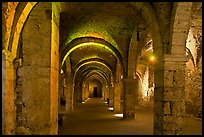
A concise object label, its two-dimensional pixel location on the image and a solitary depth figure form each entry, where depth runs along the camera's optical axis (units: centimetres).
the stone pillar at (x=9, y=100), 389
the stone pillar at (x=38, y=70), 512
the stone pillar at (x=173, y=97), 528
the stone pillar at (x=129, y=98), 1098
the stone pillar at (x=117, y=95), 1519
